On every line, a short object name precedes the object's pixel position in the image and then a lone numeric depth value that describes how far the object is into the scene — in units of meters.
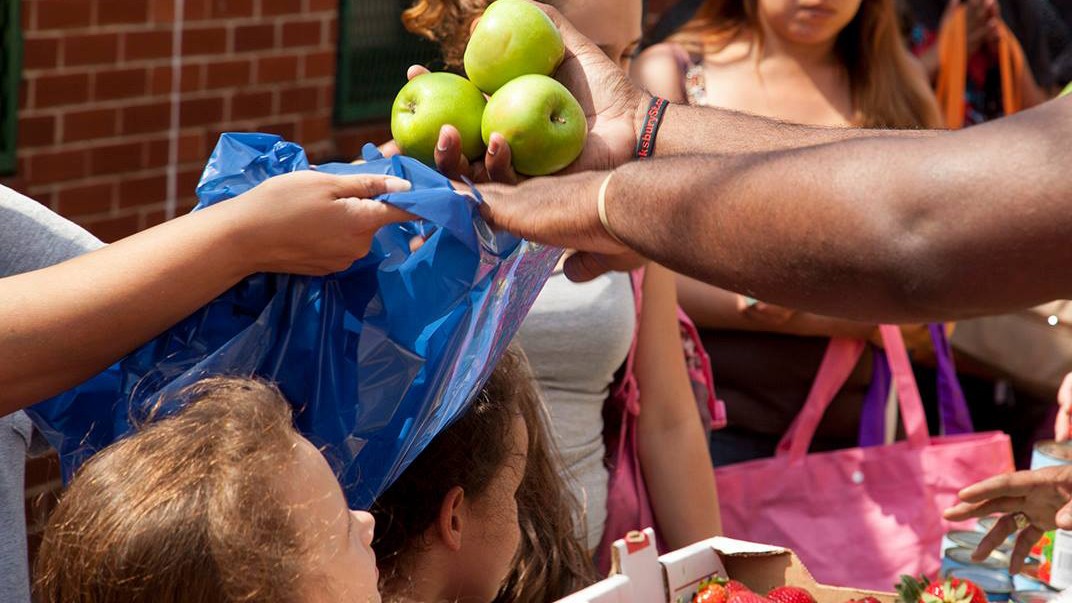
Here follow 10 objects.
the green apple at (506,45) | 2.19
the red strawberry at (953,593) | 2.53
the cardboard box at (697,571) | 2.29
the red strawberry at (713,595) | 2.38
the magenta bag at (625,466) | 2.94
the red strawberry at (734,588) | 2.41
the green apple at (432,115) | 2.11
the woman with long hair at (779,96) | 3.66
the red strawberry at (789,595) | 2.43
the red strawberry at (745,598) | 2.36
